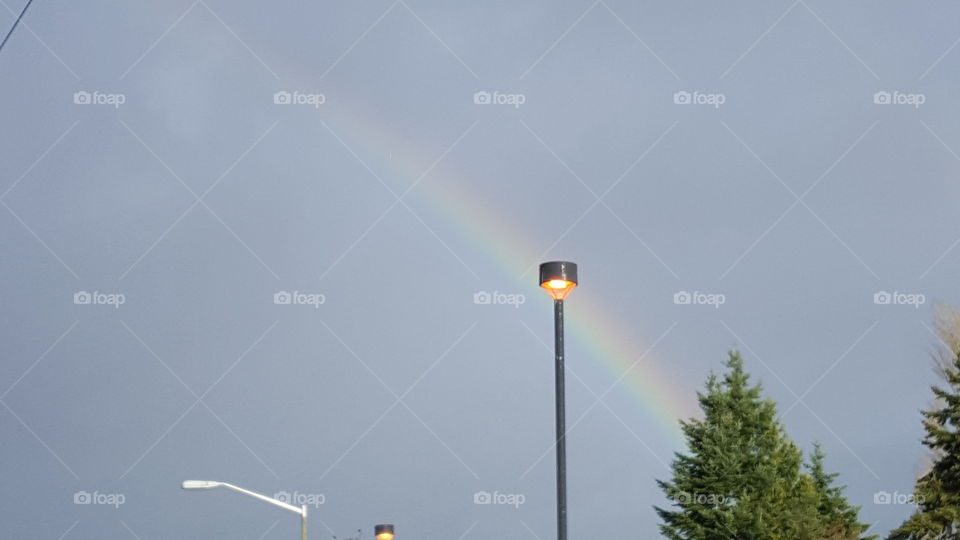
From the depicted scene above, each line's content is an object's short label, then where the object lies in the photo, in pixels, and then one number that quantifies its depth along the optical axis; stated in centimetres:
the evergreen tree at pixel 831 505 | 5488
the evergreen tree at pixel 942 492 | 4112
